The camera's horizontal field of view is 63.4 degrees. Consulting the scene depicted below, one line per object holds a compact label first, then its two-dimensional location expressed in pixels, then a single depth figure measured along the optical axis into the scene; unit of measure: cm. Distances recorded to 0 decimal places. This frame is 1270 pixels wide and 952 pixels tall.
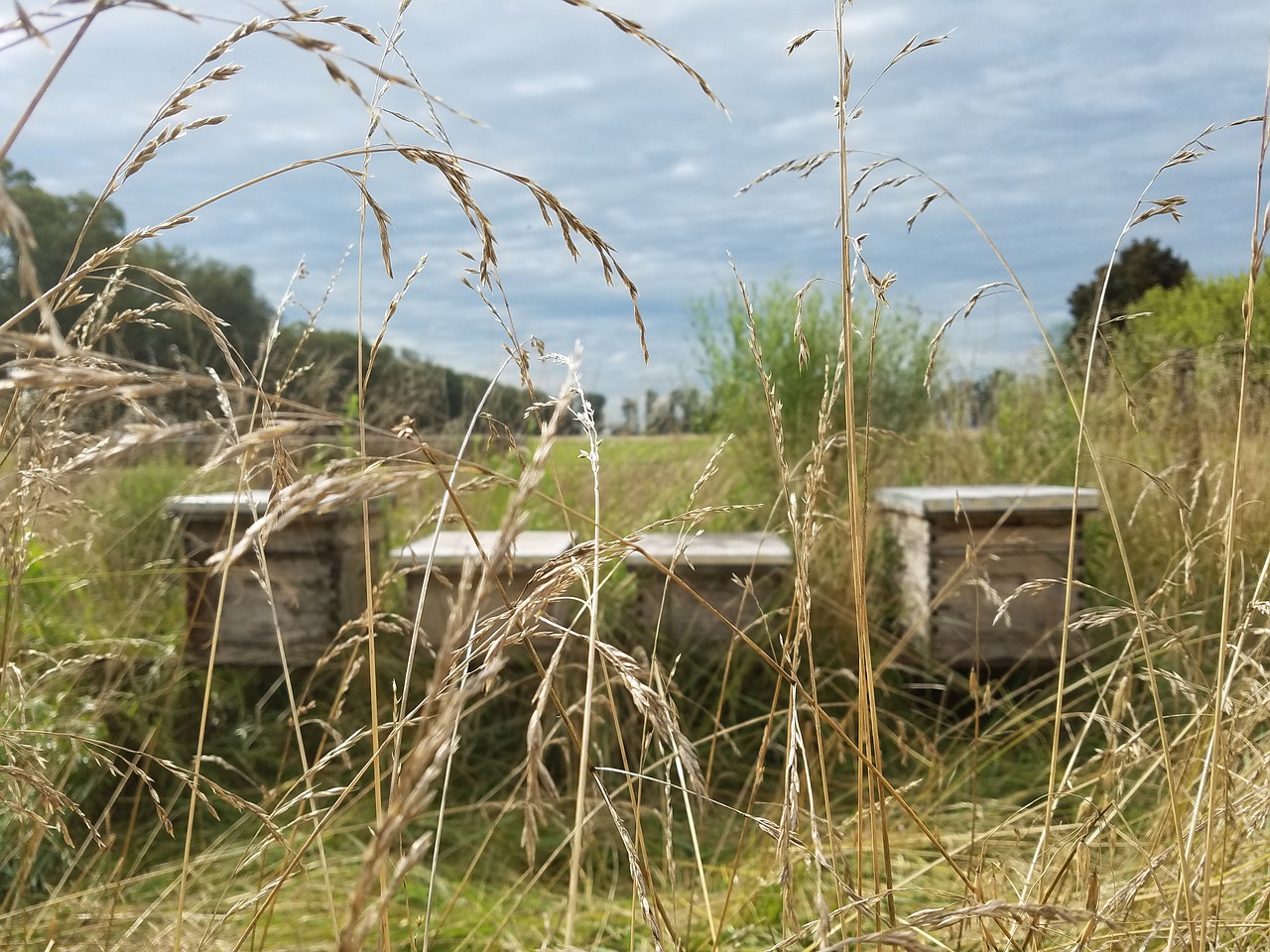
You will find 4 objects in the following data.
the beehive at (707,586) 313
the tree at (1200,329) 730
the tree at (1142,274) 1916
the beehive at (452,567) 295
